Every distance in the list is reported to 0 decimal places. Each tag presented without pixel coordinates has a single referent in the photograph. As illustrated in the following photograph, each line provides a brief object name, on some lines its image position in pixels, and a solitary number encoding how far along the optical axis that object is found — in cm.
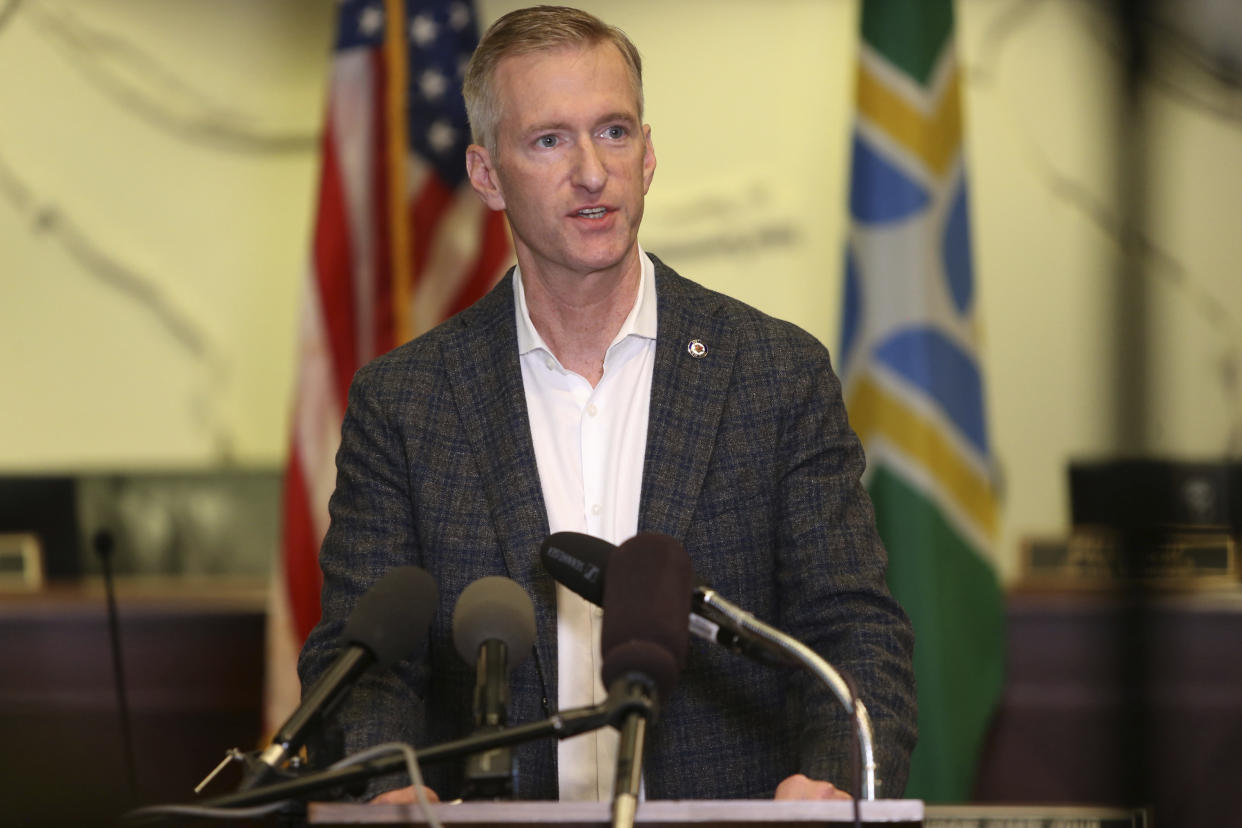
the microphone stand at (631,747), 382
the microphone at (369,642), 390
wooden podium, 389
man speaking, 432
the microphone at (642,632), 385
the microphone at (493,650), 390
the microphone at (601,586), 395
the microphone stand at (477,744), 386
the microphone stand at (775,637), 395
